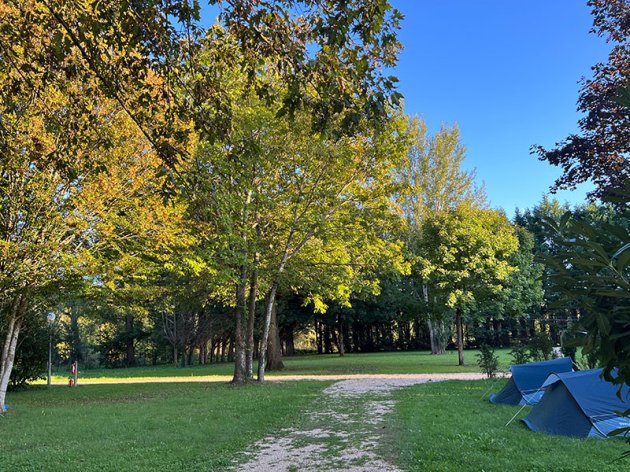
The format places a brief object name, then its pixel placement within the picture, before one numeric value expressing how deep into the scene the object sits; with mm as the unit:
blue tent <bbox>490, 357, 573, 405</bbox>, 9836
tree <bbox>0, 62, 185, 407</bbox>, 10055
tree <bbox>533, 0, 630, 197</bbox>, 9633
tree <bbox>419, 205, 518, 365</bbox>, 21188
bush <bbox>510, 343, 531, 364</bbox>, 14281
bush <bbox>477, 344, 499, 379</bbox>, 15078
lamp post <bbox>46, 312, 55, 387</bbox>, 18691
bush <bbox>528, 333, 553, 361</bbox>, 14588
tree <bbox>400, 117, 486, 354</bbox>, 32281
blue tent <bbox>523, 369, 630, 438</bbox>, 7133
